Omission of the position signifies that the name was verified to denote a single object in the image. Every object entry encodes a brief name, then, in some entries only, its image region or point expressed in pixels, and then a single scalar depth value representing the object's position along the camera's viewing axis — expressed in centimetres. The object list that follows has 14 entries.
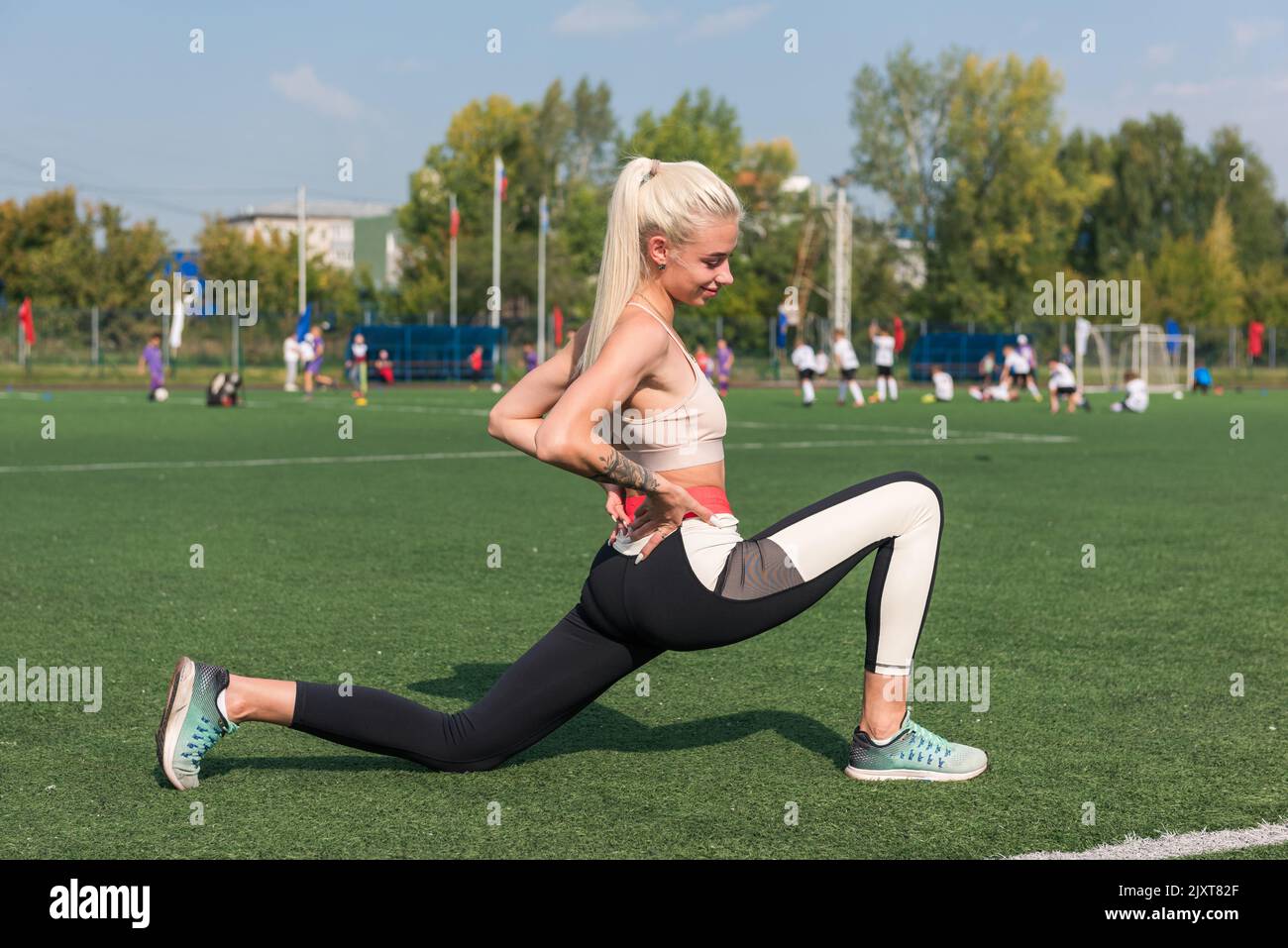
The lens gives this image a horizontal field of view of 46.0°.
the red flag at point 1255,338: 6638
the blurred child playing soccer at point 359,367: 4078
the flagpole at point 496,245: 5652
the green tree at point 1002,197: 7862
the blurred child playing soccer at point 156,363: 3766
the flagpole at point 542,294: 5696
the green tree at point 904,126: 7956
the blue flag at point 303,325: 3835
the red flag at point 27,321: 4873
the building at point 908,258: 8400
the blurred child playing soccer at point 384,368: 4934
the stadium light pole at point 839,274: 5475
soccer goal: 5597
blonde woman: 404
